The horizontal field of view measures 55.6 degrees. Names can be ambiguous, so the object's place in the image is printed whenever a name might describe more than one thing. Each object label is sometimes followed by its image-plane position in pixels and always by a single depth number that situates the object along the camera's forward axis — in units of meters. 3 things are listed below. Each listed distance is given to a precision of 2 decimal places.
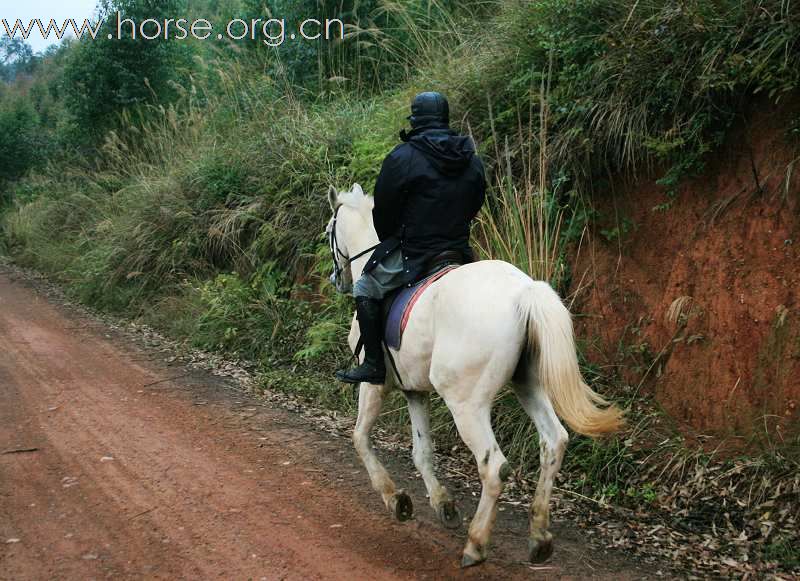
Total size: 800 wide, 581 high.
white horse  4.04
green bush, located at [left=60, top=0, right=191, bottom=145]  17.72
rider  4.72
